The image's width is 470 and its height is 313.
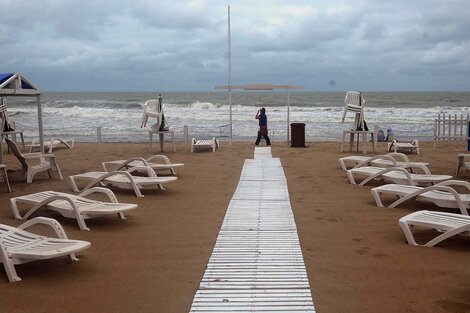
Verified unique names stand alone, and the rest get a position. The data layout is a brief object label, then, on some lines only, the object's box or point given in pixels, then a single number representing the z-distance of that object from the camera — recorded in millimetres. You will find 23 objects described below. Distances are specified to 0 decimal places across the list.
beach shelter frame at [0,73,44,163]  8969
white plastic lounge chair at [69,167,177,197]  8047
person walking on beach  16938
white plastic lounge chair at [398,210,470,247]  5109
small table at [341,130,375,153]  14274
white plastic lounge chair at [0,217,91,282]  4234
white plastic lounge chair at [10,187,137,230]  6039
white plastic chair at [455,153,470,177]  9688
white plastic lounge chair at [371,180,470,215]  6312
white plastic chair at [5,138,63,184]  9258
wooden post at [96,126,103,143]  19031
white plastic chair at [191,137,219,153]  14992
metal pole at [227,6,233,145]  16109
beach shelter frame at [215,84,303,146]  15398
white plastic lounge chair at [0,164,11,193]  8398
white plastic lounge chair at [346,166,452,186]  8129
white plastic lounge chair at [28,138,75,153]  15008
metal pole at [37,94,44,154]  10141
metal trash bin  16312
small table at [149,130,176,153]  14516
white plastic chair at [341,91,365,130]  14398
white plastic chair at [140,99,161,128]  14508
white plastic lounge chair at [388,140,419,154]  14539
